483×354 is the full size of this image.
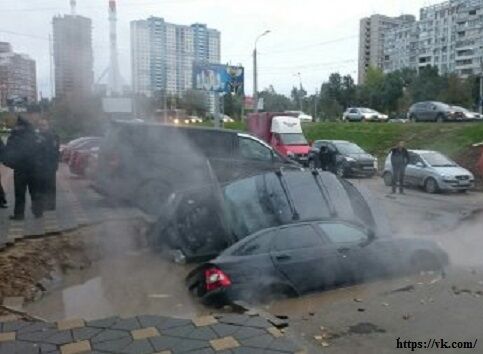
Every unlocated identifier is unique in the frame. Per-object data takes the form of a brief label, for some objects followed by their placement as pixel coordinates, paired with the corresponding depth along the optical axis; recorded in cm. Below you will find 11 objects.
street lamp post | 2335
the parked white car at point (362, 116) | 3538
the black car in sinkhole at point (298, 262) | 479
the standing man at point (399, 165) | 1380
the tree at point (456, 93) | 4478
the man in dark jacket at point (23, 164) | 736
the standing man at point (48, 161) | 755
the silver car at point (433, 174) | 1403
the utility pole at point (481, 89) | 4075
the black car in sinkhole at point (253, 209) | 555
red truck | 2045
